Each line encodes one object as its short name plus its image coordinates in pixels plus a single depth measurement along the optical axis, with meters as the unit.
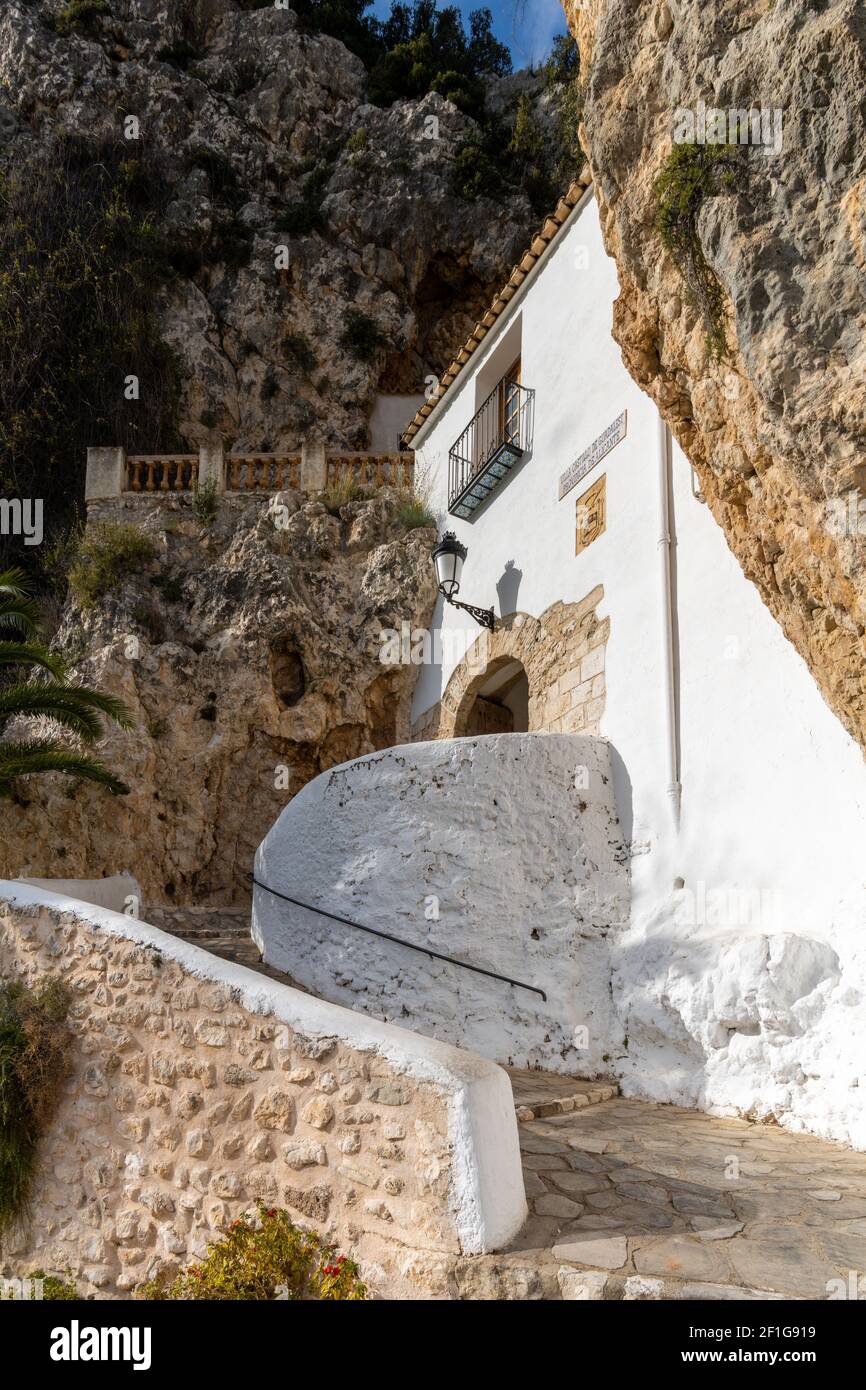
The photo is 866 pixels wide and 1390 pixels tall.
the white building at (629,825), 4.94
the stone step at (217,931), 7.62
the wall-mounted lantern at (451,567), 9.64
